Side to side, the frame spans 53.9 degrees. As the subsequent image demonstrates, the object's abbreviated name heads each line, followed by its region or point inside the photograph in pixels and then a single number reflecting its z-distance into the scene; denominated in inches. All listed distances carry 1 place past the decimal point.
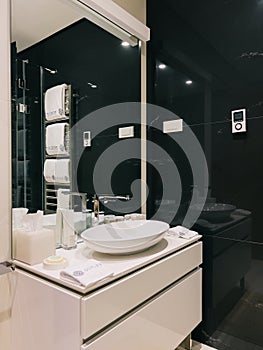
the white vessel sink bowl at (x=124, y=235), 48.3
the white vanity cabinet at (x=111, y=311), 38.2
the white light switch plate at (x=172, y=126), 75.4
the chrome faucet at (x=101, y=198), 70.4
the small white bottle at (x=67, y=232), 55.6
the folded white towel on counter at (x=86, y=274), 38.0
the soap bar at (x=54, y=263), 44.0
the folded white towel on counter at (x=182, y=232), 66.3
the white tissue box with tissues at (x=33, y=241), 46.3
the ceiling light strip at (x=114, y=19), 64.9
